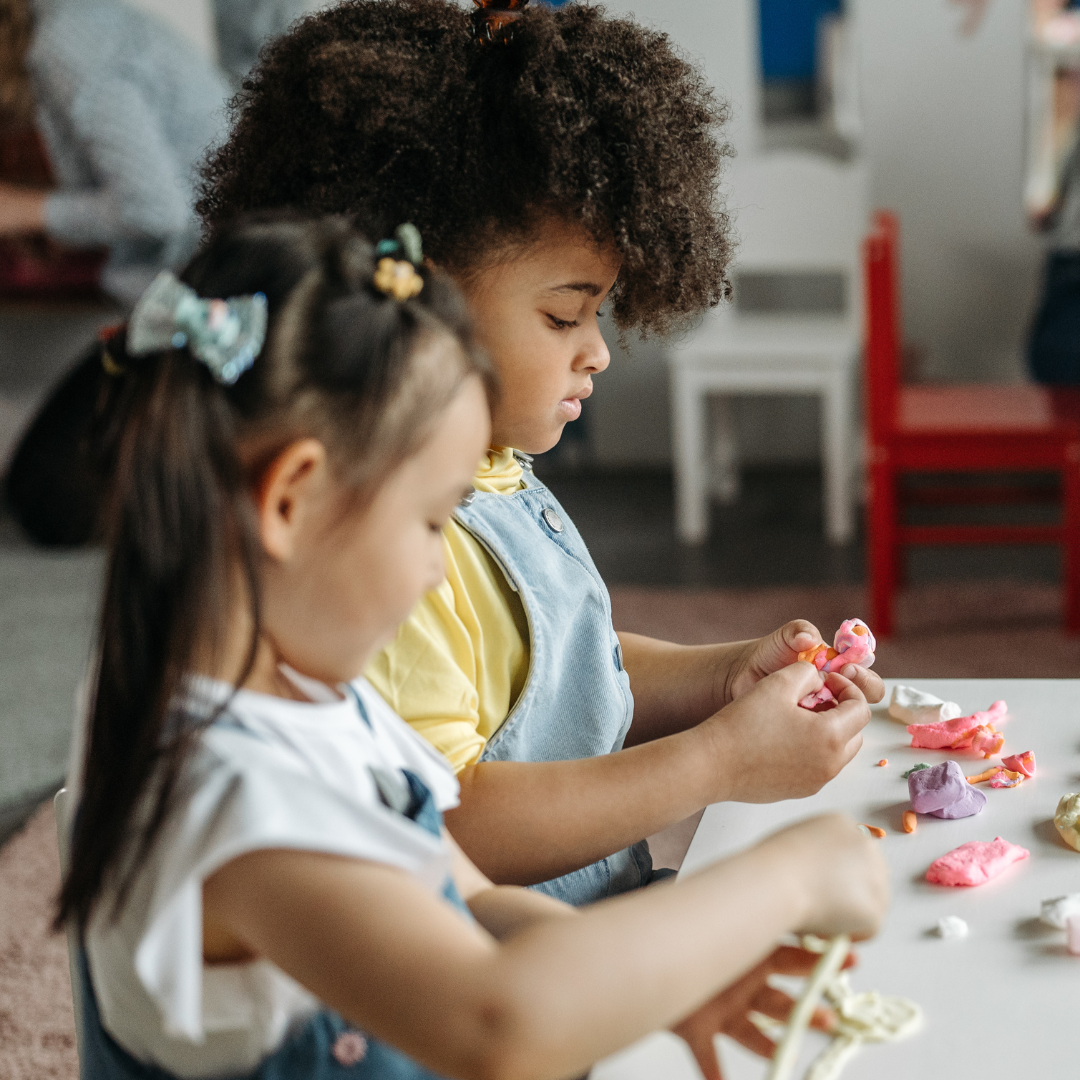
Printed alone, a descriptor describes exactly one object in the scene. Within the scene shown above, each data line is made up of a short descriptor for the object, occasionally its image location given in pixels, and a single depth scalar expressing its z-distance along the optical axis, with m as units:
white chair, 2.93
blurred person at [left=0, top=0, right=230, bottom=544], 2.88
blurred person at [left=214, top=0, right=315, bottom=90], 3.45
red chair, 2.25
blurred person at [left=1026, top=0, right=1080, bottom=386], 2.72
